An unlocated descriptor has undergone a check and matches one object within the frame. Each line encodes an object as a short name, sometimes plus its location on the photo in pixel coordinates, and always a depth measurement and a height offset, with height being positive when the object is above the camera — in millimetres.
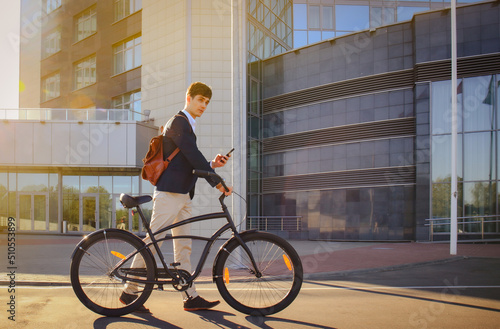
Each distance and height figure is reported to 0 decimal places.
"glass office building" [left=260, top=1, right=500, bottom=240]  18656 +1572
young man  4355 -221
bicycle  4207 -991
